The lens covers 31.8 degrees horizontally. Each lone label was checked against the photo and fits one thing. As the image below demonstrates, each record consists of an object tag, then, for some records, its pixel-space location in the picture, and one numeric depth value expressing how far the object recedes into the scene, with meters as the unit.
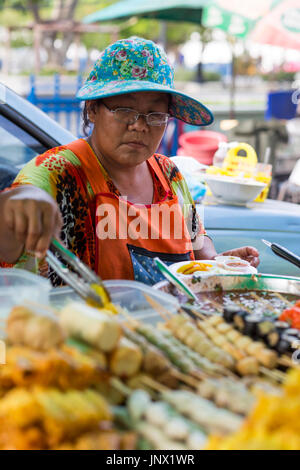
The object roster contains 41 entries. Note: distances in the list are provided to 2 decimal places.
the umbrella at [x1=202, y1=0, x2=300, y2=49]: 7.27
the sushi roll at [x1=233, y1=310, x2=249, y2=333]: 1.42
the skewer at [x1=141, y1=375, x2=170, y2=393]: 1.10
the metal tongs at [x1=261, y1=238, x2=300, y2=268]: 1.97
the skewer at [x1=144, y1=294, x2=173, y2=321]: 1.41
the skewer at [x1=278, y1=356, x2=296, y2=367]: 1.24
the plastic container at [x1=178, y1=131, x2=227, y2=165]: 5.23
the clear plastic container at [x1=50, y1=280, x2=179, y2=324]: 1.40
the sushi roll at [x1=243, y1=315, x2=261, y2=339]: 1.39
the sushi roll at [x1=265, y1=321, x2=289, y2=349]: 1.34
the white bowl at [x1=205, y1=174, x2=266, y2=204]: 3.77
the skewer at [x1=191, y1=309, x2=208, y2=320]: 1.52
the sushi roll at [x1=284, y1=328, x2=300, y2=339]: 1.42
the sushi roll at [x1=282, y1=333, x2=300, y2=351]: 1.37
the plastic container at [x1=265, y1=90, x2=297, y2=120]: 10.32
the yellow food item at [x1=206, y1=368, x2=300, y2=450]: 0.93
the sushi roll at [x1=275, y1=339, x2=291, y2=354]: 1.33
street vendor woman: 2.14
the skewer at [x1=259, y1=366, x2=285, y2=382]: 1.18
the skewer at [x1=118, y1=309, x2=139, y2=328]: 1.31
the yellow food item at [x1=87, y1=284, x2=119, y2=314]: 1.36
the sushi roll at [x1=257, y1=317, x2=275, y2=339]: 1.37
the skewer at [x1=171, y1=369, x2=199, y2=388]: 1.12
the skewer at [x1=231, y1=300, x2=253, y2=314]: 1.81
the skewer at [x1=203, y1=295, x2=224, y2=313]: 1.76
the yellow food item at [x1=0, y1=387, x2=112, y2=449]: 0.97
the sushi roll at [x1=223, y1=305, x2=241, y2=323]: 1.47
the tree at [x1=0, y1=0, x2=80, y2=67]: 25.56
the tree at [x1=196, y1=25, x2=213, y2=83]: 26.58
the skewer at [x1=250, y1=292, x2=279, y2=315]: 1.77
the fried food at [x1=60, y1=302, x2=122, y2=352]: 1.08
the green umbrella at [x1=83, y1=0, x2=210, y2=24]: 10.63
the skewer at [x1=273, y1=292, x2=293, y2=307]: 1.83
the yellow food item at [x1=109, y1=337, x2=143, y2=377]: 1.09
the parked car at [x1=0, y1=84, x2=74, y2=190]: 3.01
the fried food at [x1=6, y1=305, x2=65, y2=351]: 1.06
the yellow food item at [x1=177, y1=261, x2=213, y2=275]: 2.07
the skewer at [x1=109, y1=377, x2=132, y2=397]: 1.08
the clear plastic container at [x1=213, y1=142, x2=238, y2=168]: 4.49
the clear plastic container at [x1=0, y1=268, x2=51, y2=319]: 1.27
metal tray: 1.98
